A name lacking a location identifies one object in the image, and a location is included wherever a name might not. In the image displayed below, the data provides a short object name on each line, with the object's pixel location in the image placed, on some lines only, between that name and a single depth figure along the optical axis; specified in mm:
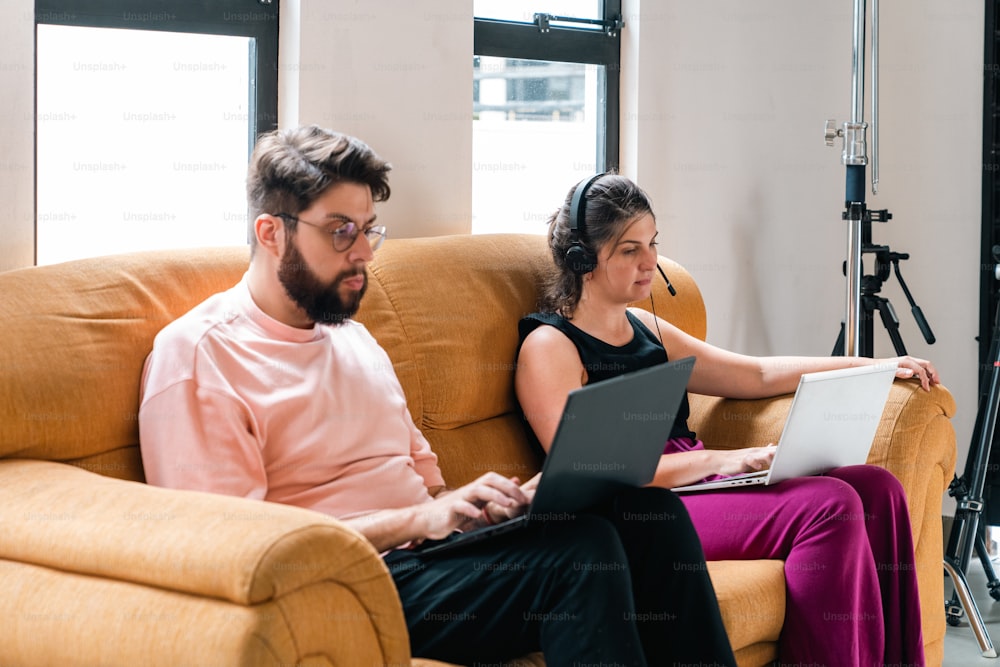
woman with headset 2139
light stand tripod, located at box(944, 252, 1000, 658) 3119
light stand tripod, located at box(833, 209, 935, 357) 3371
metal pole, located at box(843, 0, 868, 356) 3221
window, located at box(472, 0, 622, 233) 3215
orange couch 1367
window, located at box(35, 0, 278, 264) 2428
